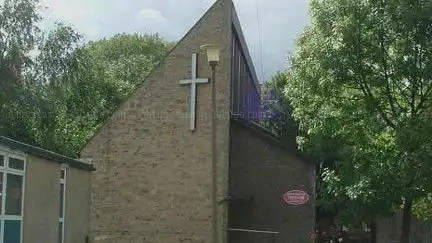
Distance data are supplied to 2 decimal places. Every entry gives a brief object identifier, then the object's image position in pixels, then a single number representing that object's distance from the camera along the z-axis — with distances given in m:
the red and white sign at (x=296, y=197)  22.69
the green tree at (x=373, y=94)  16.47
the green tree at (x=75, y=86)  29.08
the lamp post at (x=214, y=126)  14.98
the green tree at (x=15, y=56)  27.38
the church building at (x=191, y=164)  24.45
